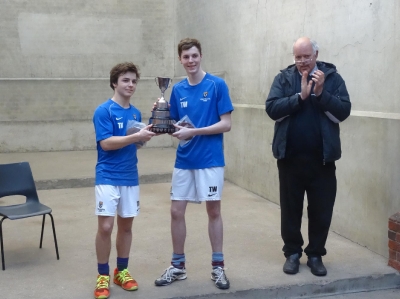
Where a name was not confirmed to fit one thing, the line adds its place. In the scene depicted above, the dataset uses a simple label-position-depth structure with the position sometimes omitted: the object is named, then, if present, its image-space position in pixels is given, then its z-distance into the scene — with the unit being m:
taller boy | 4.03
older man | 4.13
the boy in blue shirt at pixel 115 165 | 3.84
